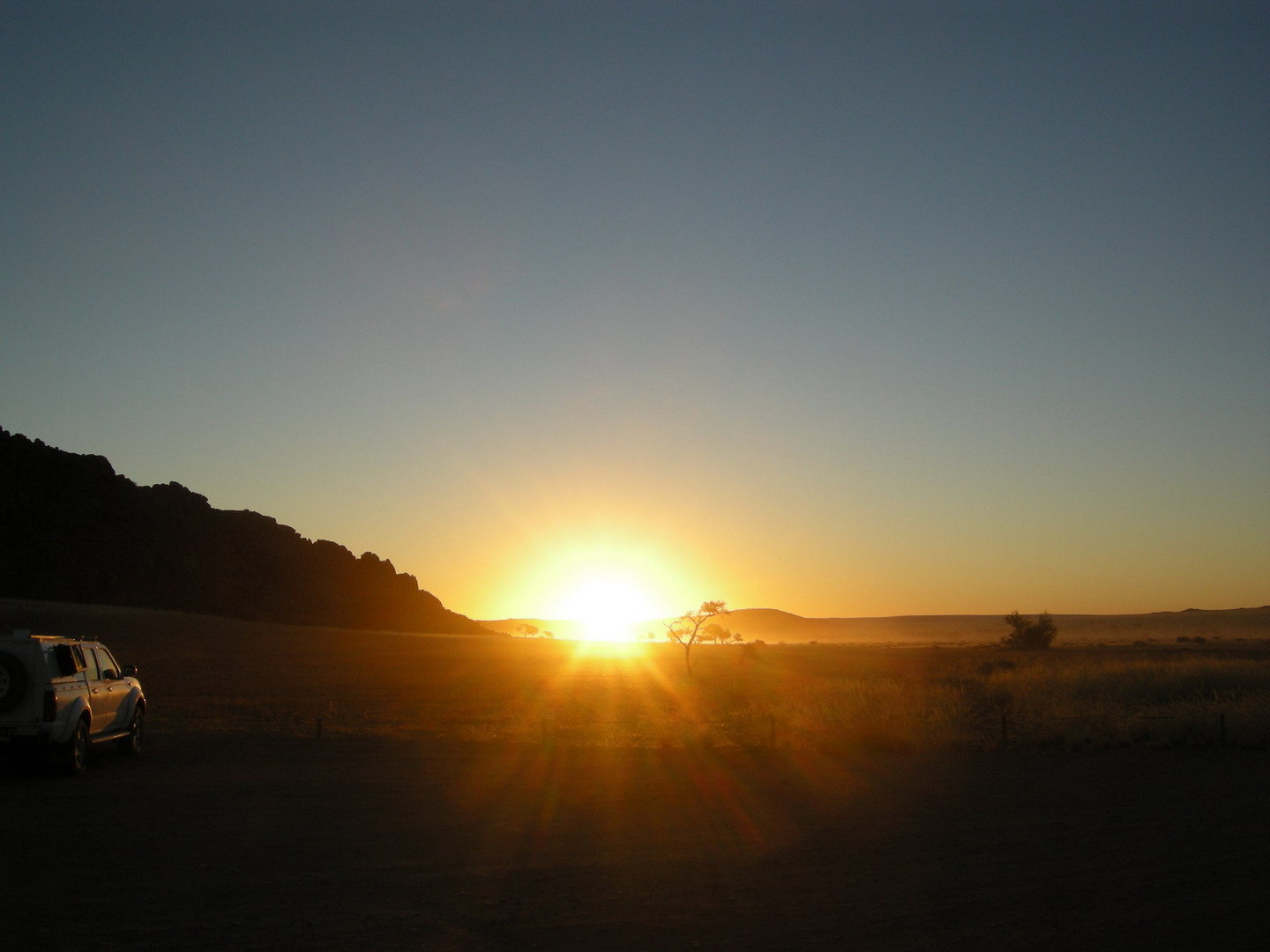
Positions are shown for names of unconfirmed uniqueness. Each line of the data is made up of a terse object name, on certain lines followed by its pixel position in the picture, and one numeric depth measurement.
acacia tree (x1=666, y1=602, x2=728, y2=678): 59.85
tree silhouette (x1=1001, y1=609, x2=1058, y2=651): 78.69
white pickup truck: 14.30
